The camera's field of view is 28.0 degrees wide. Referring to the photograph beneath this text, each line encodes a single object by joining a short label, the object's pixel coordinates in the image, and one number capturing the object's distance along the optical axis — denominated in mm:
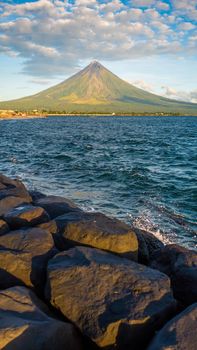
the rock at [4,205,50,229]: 8602
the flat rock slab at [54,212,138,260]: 7281
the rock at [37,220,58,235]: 8039
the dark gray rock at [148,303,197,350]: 4352
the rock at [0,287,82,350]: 4605
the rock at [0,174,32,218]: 9969
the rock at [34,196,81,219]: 10237
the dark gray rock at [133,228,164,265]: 8227
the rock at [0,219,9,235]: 8258
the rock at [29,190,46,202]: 13443
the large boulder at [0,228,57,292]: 6398
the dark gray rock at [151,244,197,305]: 6570
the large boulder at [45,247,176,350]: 5062
